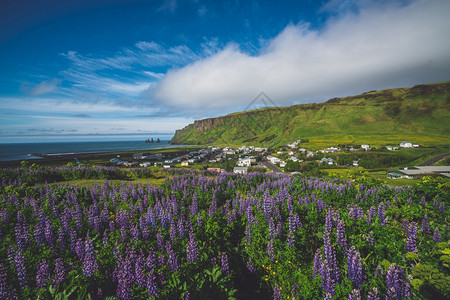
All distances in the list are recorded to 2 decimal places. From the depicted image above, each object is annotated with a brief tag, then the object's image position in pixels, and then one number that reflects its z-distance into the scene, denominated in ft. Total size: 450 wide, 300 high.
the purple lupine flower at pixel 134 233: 21.23
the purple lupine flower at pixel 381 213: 25.84
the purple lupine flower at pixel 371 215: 24.67
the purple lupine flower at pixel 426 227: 22.00
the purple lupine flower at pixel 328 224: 20.25
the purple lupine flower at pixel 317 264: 16.31
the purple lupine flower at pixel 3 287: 12.82
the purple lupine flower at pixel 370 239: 19.53
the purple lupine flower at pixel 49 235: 20.95
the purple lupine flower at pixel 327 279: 14.55
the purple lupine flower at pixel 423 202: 32.86
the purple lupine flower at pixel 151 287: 13.23
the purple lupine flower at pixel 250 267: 21.29
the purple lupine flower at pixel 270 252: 21.26
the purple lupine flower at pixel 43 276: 14.01
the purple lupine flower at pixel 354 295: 12.60
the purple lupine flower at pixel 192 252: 17.51
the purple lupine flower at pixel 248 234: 24.02
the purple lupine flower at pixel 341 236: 18.84
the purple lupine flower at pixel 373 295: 12.60
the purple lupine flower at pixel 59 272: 14.08
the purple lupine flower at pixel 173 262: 16.37
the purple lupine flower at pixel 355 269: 14.74
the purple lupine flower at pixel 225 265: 17.15
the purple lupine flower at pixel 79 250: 18.51
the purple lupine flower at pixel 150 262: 15.70
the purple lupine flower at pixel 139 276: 14.21
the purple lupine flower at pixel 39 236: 20.89
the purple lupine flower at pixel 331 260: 15.70
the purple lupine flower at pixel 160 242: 19.57
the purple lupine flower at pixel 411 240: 16.88
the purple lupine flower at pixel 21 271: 14.58
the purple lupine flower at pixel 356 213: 24.44
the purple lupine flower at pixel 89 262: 15.38
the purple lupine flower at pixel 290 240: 20.62
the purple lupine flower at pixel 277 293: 16.84
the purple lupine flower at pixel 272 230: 22.69
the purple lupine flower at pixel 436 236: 18.93
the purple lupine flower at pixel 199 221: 24.71
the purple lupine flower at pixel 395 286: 13.09
